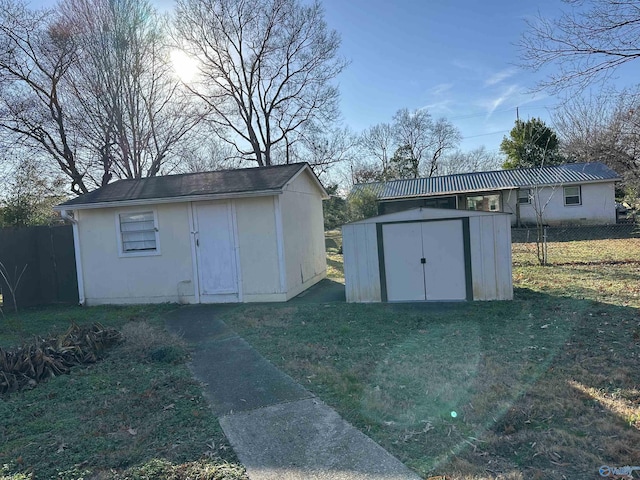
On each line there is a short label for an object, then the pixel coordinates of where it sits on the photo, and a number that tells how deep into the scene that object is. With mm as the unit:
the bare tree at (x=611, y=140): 17512
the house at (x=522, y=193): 22219
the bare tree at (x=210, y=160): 24234
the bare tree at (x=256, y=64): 23938
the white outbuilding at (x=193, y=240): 9406
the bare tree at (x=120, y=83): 17281
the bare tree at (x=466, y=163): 43906
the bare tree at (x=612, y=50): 7551
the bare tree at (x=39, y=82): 16844
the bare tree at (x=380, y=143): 42831
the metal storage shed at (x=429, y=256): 7941
